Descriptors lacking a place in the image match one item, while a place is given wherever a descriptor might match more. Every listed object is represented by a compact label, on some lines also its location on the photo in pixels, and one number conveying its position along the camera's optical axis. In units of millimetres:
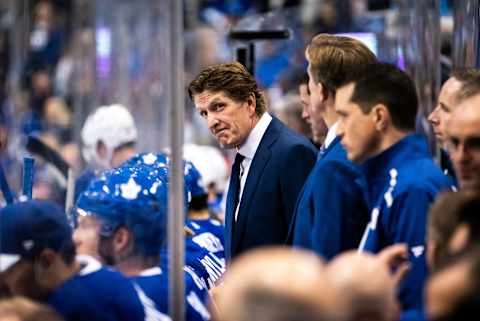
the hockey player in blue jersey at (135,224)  7302
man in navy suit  9455
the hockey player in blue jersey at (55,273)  7015
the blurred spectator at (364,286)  5335
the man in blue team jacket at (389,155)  7353
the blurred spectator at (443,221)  6255
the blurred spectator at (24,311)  6357
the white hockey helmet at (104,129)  8262
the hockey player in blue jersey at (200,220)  10146
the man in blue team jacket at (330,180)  7819
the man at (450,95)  8837
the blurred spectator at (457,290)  5208
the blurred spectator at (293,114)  13863
